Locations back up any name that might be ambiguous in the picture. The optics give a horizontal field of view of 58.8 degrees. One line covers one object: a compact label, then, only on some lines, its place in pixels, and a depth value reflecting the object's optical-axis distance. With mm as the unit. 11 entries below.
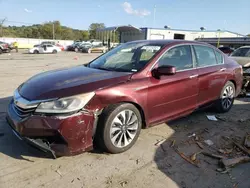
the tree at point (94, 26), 82994
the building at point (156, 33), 42922
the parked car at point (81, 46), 35372
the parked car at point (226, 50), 12545
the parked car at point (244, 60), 6855
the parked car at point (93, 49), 34594
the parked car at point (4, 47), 27319
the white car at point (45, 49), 30100
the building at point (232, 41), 36875
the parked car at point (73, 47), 38006
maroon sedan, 2705
